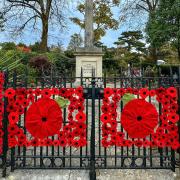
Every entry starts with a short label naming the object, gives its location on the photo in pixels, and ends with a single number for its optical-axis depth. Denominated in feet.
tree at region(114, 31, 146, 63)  135.44
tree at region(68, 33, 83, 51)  132.56
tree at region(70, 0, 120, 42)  110.32
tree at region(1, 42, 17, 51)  88.37
